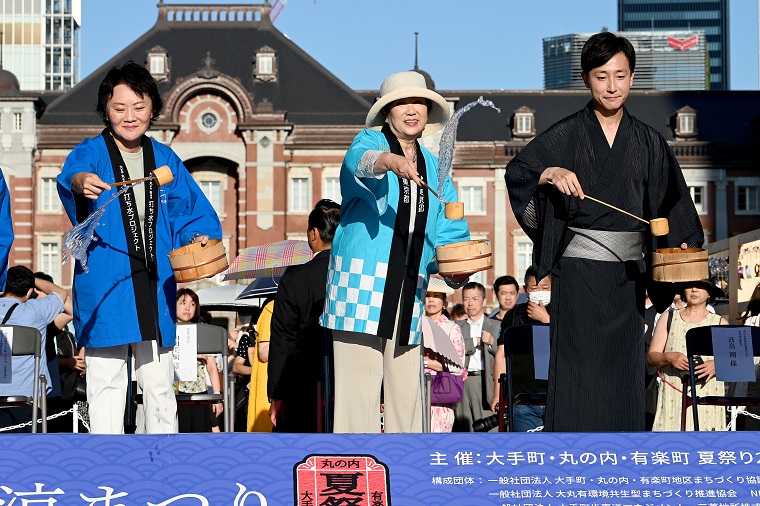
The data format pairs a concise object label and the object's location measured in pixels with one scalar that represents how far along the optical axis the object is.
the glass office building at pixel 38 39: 116.56
